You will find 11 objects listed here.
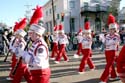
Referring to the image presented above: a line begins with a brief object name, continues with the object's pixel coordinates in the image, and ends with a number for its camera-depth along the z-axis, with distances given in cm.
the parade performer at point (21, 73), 395
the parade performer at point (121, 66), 195
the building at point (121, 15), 2557
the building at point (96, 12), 2415
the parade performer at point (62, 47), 738
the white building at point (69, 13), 2322
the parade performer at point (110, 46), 445
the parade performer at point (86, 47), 553
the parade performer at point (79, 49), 882
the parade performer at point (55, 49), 830
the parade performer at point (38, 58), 296
